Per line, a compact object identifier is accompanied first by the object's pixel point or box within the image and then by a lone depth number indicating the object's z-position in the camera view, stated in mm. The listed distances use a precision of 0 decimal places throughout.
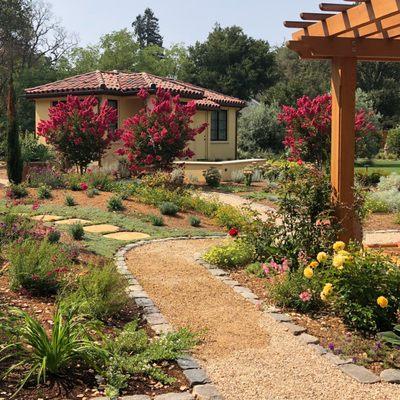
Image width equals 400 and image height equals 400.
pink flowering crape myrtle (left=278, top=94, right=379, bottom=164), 17297
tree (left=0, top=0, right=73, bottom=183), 38375
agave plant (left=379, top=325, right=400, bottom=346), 4449
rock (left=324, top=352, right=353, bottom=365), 4246
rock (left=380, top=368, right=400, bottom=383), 3938
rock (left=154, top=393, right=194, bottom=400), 3627
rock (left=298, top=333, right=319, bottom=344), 4707
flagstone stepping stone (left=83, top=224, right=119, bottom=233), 9680
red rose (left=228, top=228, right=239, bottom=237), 7613
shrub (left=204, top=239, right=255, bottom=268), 7457
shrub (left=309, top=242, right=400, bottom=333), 4828
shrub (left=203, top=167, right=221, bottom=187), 17125
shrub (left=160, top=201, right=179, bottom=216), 11445
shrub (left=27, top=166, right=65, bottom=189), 14023
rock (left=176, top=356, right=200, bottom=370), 4147
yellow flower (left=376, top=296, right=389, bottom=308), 4523
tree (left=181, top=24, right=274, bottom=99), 40031
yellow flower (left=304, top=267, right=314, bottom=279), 5105
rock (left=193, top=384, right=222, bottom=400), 3629
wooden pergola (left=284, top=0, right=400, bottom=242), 6402
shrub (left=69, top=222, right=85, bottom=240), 8516
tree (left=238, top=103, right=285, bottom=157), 27219
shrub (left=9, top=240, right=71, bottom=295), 5465
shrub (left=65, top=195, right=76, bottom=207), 11977
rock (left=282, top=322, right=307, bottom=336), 4958
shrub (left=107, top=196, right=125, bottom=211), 11555
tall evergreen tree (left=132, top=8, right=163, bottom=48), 80438
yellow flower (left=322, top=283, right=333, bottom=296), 4867
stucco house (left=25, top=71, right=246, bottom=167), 20891
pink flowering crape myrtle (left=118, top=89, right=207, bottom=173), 15719
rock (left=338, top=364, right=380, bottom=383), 3932
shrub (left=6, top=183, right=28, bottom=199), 12742
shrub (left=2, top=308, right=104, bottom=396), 3807
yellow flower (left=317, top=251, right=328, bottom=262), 5191
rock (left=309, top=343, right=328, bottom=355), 4473
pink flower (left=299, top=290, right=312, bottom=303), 5363
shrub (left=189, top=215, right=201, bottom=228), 10953
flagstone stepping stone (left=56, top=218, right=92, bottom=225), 10020
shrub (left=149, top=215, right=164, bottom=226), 10688
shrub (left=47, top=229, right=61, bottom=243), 7312
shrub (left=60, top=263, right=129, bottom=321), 4996
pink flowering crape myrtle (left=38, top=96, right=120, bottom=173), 15992
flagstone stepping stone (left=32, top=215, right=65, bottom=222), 10328
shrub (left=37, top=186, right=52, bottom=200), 12641
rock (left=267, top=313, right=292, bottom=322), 5270
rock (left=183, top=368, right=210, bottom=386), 3881
